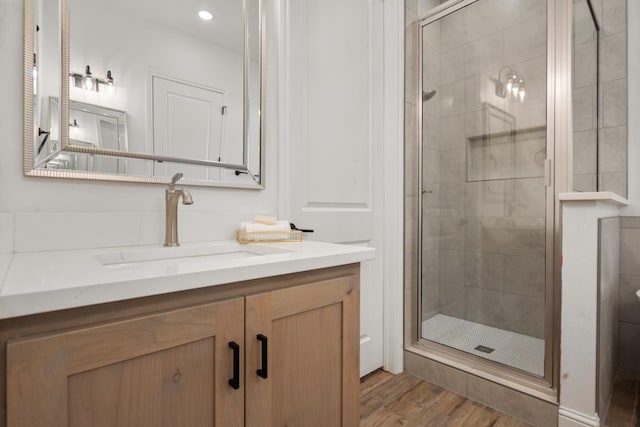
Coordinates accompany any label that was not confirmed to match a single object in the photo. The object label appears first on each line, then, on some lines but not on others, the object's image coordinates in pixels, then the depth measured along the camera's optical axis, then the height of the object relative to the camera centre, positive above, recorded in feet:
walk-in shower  5.06 +0.70
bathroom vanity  1.68 -0.82
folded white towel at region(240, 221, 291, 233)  4.01 -0.17
